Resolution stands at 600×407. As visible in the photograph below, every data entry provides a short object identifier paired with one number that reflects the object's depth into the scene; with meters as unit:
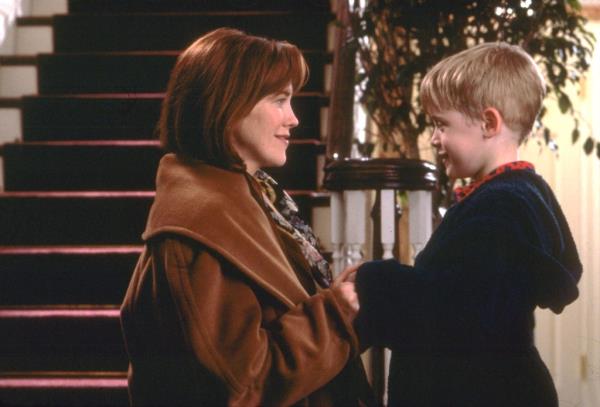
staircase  4.37
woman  2.74
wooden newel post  3.41
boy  2.78
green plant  4.37
